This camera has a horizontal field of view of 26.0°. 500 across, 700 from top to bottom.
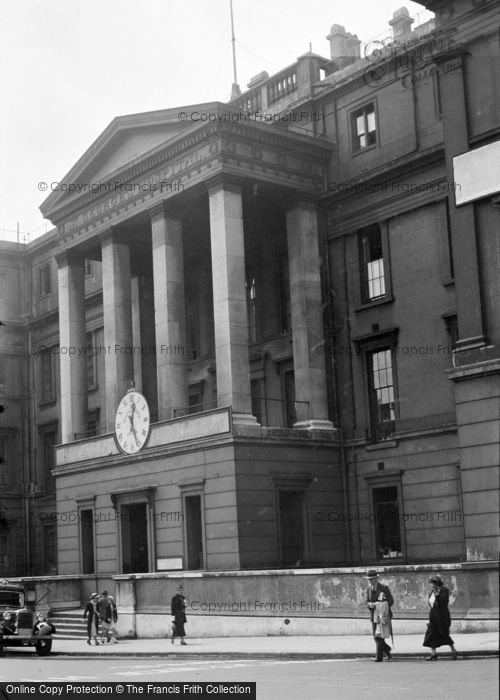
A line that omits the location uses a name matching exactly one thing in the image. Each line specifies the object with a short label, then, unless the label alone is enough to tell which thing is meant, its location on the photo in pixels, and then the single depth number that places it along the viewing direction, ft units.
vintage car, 97.09
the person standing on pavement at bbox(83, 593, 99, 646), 105.35
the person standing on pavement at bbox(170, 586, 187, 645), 97.14
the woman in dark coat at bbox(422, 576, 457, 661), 65.21
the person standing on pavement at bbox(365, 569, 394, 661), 68.23
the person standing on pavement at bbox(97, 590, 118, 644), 105.60
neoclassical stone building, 116.26
